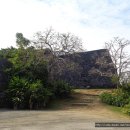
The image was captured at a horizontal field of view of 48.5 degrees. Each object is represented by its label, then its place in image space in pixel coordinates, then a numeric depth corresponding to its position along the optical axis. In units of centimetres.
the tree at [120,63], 1082
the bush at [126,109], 816
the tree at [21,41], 1155
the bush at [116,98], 941
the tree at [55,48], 1080
